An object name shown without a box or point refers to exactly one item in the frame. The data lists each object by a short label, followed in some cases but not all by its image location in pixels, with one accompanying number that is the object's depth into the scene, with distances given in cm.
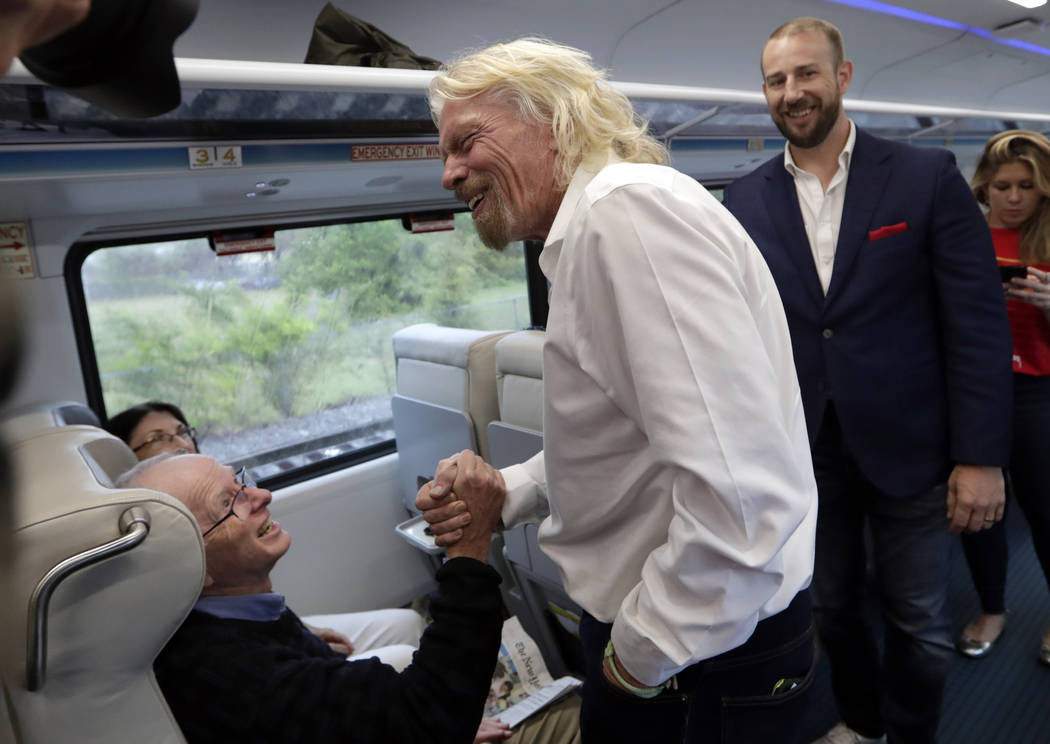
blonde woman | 290
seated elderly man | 152
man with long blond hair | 112
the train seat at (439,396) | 324
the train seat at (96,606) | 117
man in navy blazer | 210
